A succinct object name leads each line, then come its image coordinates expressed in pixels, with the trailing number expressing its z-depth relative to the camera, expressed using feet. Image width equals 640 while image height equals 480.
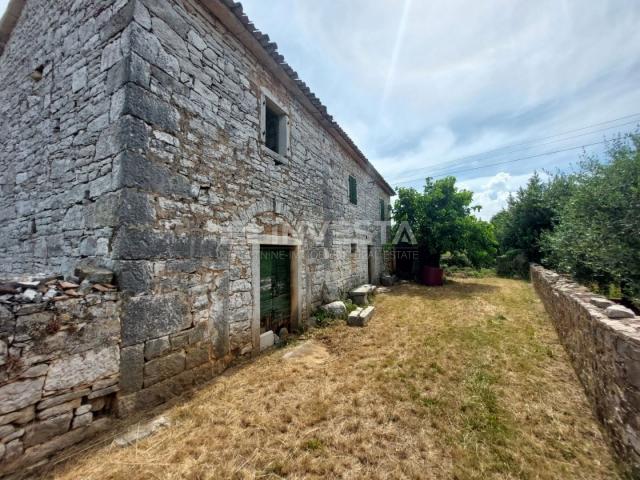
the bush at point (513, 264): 44.78
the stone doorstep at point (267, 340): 15.01
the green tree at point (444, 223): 37.73
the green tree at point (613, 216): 13.44
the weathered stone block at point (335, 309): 20.51
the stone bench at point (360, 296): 25.43
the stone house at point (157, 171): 9.34
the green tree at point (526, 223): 42.19
